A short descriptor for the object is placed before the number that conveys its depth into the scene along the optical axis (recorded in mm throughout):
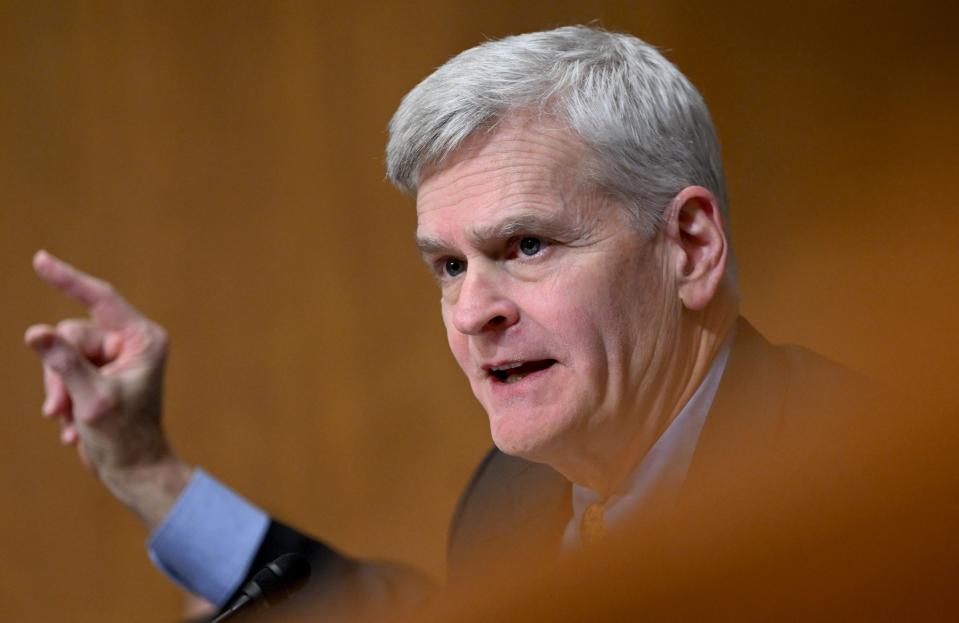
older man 3623
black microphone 3659
